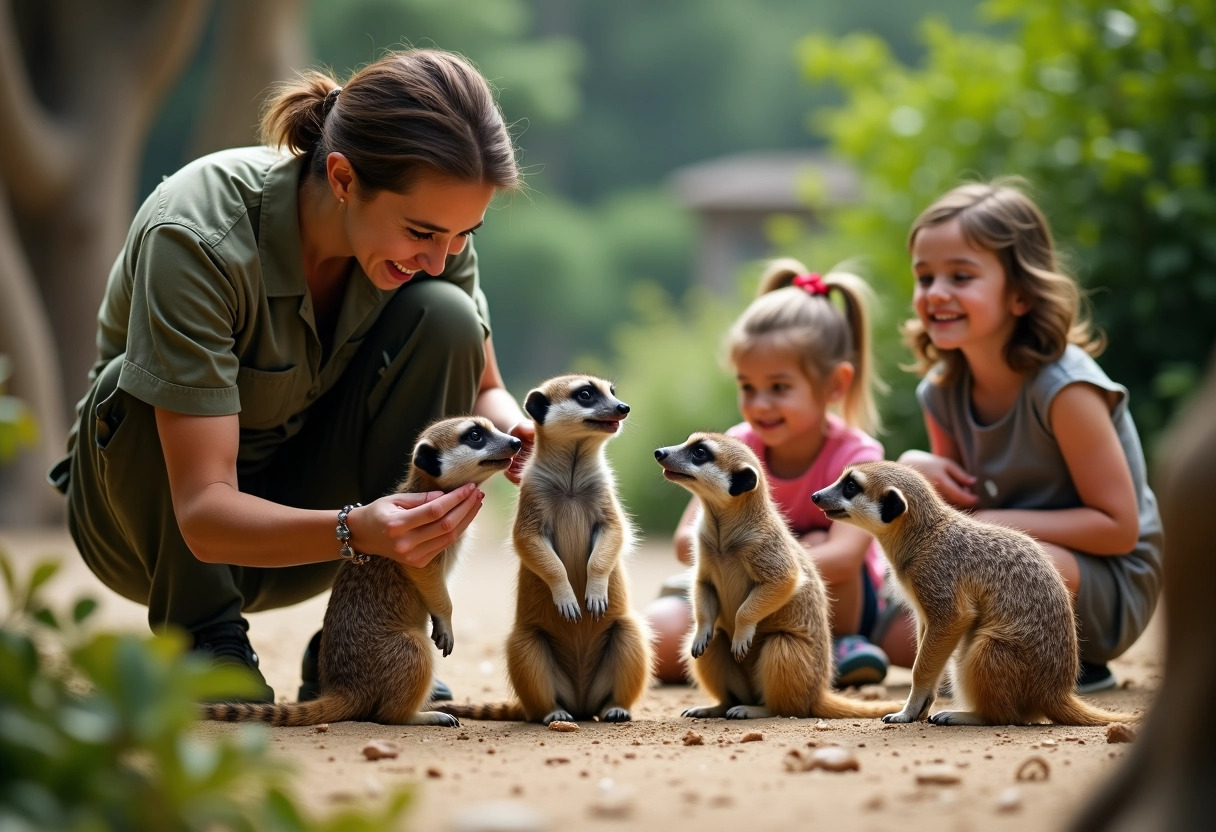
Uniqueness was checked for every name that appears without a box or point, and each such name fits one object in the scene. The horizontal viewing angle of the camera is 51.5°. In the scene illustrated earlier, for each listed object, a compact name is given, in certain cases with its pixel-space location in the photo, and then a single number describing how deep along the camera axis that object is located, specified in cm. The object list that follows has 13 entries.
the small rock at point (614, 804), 205
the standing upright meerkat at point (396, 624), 308
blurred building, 1764
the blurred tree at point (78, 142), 916
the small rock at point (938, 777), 225
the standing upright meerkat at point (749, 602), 325
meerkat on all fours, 300
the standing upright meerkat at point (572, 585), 322
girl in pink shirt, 409
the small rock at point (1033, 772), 228
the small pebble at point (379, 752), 257
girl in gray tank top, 362
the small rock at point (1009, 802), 205
